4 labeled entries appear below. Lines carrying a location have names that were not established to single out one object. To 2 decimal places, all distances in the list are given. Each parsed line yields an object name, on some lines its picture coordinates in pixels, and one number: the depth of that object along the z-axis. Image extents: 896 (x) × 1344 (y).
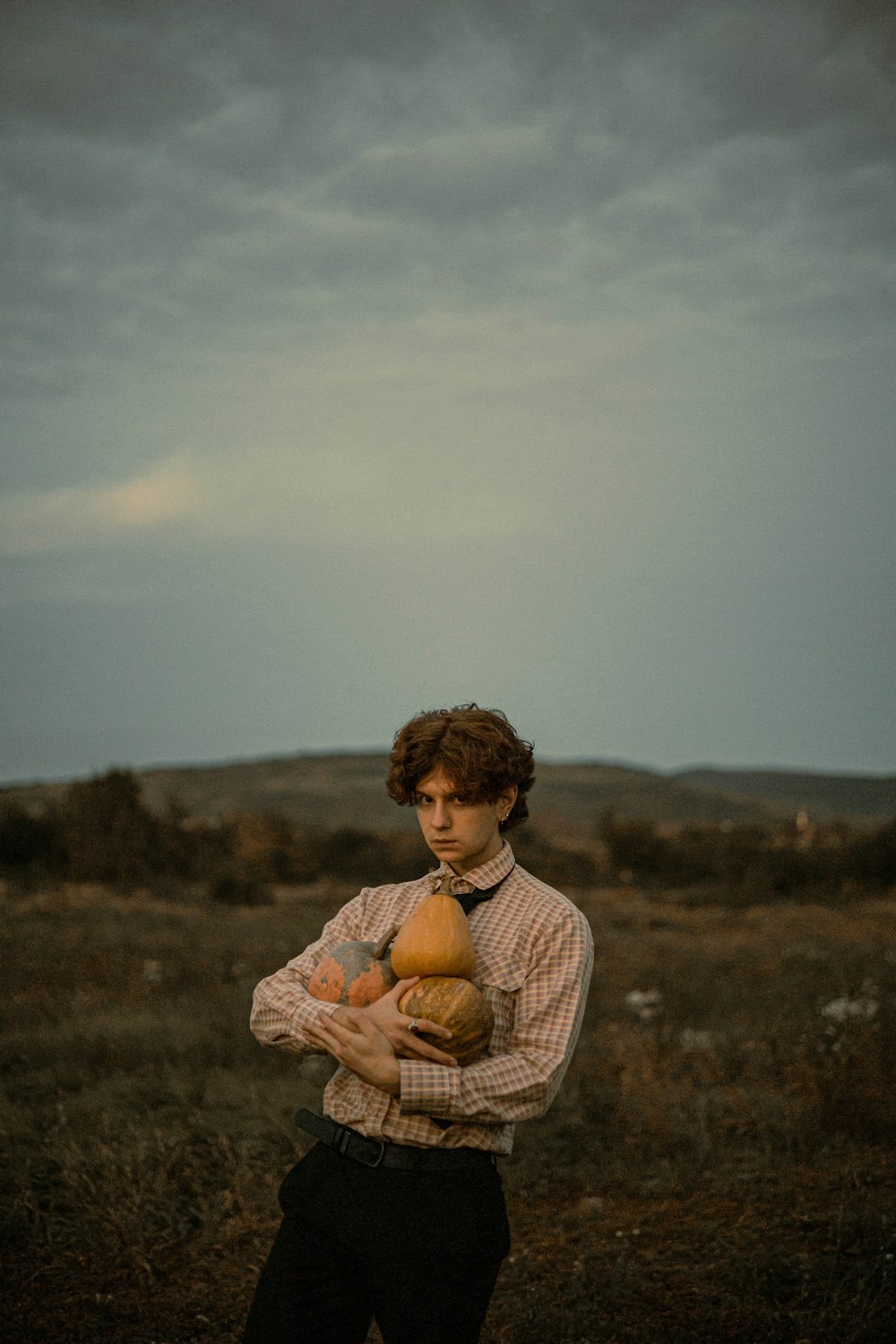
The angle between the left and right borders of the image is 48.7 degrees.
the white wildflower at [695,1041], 7.79
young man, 2.25
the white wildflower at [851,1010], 8.34
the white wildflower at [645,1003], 9.08
